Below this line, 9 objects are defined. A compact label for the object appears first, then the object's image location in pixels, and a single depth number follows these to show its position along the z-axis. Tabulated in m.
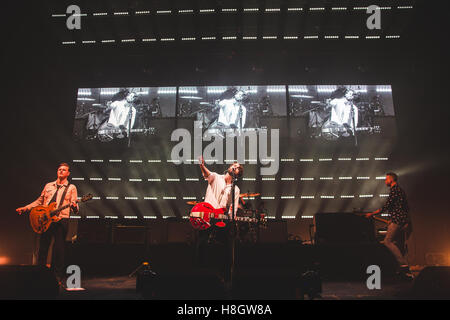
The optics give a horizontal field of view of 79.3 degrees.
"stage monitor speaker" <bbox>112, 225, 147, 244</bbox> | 5.89
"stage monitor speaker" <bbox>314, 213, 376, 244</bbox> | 5.54
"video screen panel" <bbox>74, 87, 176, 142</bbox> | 7.33
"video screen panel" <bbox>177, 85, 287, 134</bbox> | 7.30
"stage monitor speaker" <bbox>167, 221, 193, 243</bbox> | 6.43
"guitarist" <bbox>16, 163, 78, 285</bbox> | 3.78
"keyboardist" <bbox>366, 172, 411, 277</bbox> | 4.29
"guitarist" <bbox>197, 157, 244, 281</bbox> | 3.37
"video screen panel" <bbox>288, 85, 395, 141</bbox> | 7.16
